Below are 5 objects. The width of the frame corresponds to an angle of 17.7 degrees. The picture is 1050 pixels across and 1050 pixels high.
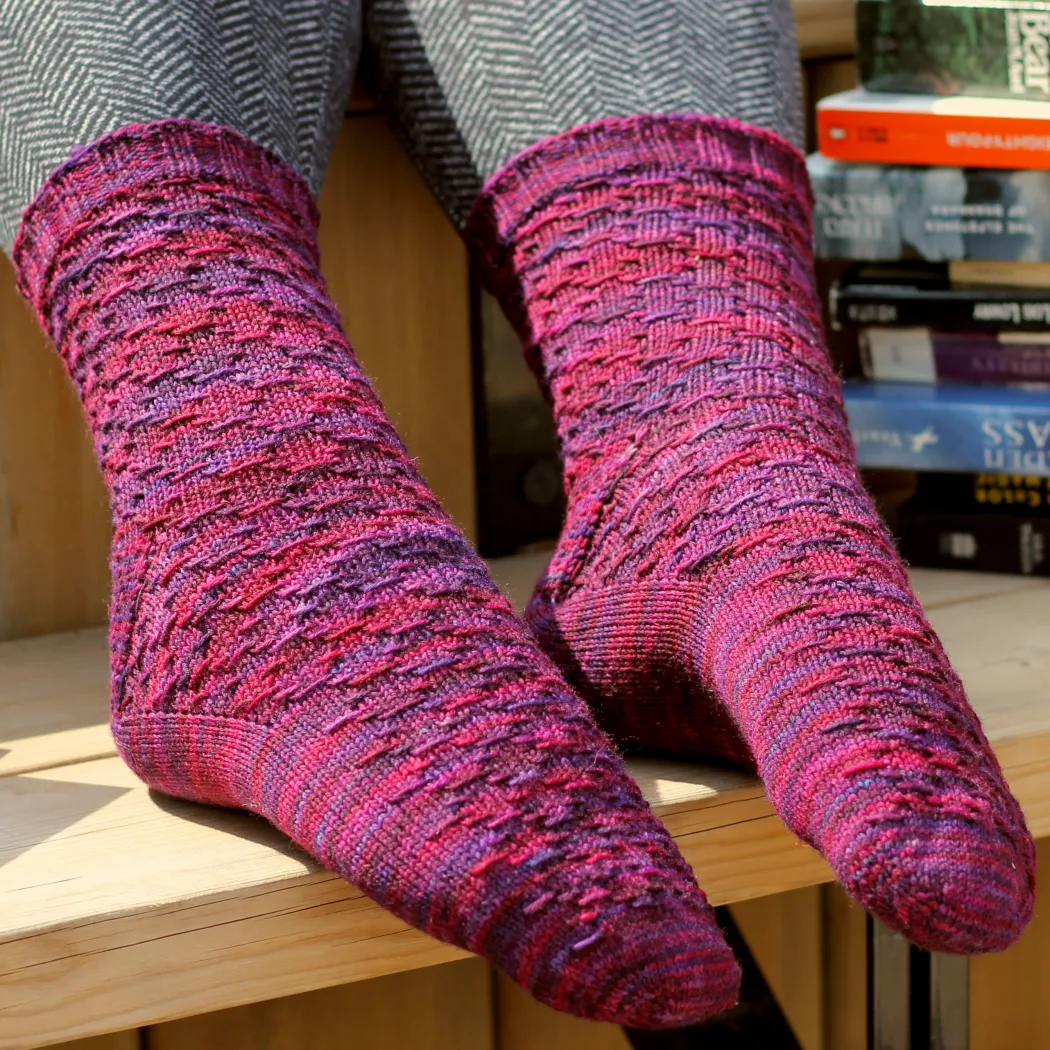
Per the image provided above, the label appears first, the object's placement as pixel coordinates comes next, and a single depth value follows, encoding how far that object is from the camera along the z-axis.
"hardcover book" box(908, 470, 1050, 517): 1.51
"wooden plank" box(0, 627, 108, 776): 1.34
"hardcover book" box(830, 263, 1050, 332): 1.50
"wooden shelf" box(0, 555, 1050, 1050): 1.23
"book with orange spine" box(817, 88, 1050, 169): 1.48
